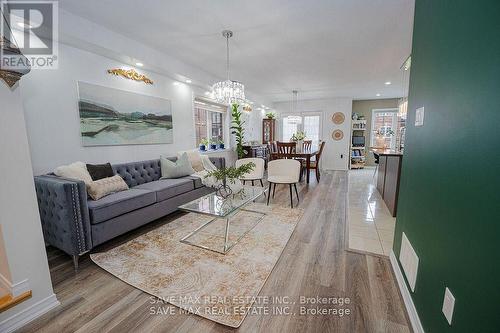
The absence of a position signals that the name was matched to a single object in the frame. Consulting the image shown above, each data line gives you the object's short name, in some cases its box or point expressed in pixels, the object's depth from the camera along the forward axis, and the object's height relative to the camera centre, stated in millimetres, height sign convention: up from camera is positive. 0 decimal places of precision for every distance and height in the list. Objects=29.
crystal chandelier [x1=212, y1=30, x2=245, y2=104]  3221 +755
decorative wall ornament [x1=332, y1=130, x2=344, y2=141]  7320 +130
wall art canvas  2752 +355
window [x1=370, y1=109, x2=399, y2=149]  7277 +374
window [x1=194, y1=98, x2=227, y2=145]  4973 +510
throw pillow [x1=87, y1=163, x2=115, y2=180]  2602 -387
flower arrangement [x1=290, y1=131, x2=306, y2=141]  5824 +57
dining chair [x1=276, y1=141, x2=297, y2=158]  5034 -223
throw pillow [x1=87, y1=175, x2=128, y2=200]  2291 -540
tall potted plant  5652 +288
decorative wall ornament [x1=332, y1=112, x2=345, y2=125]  7242 +722
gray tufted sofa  1883 -740
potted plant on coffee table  2496 -487
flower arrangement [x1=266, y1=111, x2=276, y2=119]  7582 +876
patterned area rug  1529 -1168
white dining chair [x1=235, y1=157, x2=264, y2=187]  4082 -592
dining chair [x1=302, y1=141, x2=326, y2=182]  5438 -671
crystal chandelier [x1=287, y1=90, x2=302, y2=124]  6492 +650
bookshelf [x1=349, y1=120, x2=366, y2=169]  7461 -233
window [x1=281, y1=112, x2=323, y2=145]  7621 +503
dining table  5012 -383
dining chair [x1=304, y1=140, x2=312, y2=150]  5696 -166
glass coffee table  2250 -1141
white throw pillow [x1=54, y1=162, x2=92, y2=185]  2234 -342
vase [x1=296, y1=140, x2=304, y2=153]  5663 -163
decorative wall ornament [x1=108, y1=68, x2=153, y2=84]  3055 +1015
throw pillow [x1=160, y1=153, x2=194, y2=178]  3441 -465
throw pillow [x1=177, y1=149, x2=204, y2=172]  3900 -367
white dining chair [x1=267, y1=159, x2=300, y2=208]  3606 -600
